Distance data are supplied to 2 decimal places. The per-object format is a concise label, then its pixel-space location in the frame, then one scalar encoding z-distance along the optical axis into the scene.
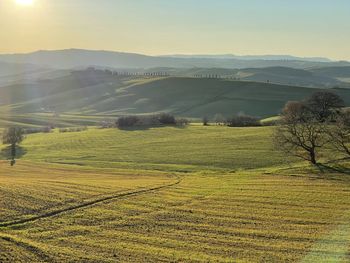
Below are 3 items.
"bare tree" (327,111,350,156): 68.12
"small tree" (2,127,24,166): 106.97
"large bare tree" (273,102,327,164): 69.56
